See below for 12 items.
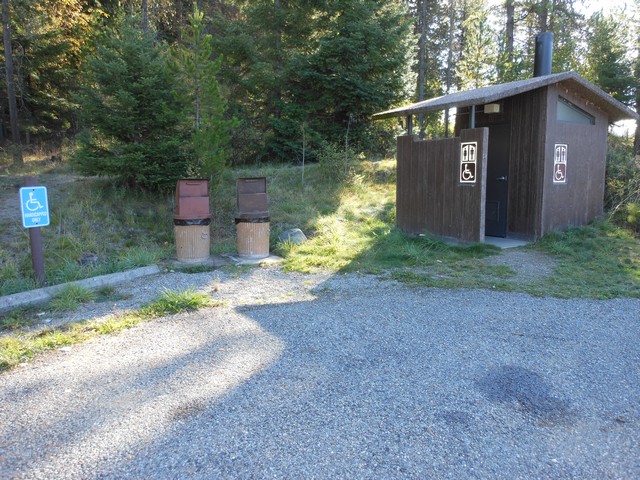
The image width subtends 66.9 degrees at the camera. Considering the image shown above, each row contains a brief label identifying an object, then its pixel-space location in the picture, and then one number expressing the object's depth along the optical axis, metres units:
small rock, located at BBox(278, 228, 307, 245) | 9.18
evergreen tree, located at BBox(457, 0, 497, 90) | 18.91
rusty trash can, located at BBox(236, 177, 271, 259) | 8.18
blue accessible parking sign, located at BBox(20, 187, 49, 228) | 5.73
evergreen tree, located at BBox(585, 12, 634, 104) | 18.70
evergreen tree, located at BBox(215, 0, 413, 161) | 15.84
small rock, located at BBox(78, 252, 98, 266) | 7.76
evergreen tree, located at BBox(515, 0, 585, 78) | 23.48
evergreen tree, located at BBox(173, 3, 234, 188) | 9.54
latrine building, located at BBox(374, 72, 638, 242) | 8.48
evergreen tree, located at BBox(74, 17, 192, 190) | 10.00
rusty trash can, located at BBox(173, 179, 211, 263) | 7.83
